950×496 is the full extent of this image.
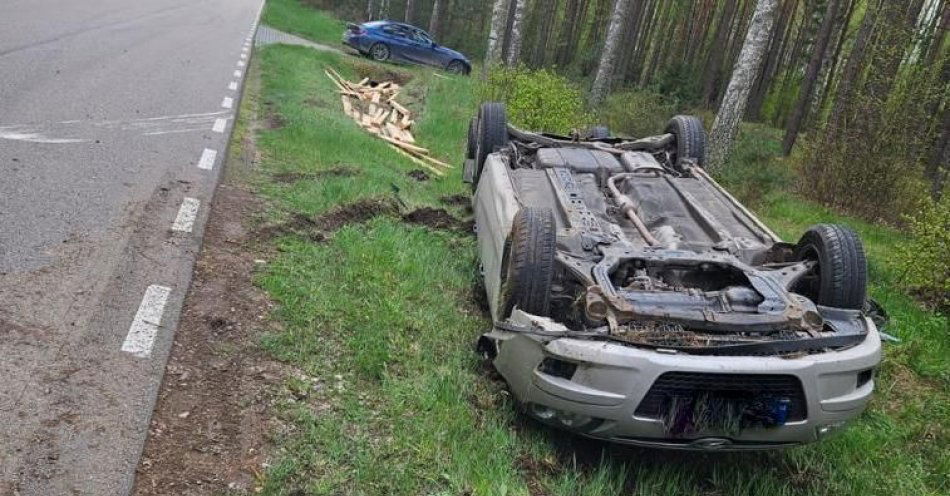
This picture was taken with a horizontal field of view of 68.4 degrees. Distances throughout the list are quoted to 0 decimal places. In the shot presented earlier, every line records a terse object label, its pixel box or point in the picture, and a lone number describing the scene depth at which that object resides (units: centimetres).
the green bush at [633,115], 1480
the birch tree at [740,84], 1002
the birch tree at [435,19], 2821
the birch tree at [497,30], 1736
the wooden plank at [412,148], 1102
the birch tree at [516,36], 1770
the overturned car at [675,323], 329
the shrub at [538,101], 1149
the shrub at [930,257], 610
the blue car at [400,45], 2142
